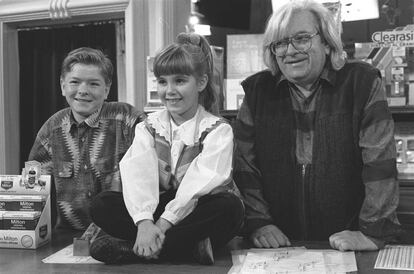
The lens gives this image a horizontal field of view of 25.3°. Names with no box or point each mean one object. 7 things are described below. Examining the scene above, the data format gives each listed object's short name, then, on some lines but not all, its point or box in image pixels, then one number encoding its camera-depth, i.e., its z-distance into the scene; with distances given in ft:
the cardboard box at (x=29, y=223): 8.74
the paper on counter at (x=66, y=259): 8.25
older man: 8.35
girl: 7.97
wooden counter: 7.94
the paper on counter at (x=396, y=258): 7.85
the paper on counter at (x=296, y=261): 7.76
